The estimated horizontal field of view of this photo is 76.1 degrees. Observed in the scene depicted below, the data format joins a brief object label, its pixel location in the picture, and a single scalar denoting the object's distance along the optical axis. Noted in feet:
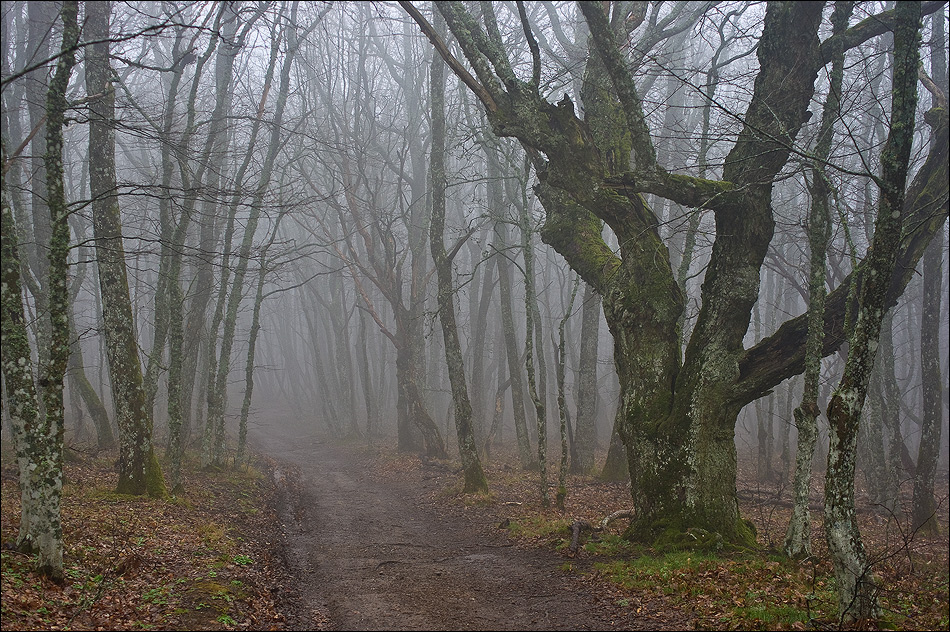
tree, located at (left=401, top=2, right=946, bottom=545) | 24.59
